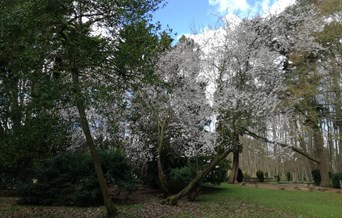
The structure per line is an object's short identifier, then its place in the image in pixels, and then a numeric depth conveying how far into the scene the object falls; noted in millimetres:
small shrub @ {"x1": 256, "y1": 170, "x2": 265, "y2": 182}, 28656
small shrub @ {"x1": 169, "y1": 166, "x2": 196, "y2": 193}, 14031
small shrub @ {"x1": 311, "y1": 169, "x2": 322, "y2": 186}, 25020
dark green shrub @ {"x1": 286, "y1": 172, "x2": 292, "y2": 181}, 34569
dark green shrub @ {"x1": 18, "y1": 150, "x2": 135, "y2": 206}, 11000
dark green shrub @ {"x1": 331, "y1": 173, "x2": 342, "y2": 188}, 21559
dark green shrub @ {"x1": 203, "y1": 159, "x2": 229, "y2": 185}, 15029
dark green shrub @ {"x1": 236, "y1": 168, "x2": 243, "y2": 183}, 26570
